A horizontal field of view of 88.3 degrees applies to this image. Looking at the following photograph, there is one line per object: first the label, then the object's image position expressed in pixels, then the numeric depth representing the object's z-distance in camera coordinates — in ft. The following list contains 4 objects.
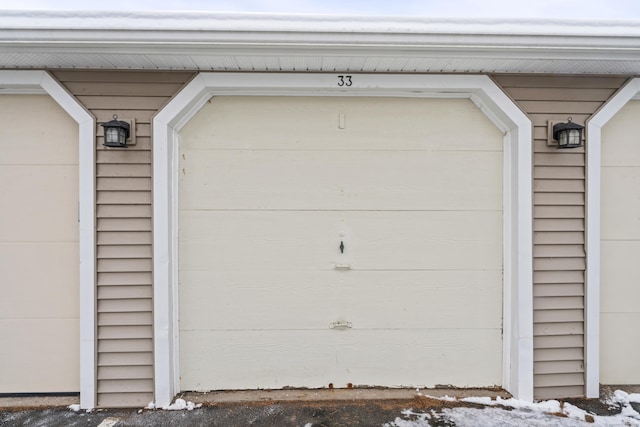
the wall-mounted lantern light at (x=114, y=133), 6.56
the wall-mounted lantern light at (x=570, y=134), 6.73
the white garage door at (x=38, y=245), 7.11
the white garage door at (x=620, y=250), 7.42
